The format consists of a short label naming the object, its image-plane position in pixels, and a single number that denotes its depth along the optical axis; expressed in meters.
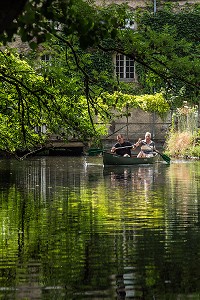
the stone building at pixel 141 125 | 58.03
